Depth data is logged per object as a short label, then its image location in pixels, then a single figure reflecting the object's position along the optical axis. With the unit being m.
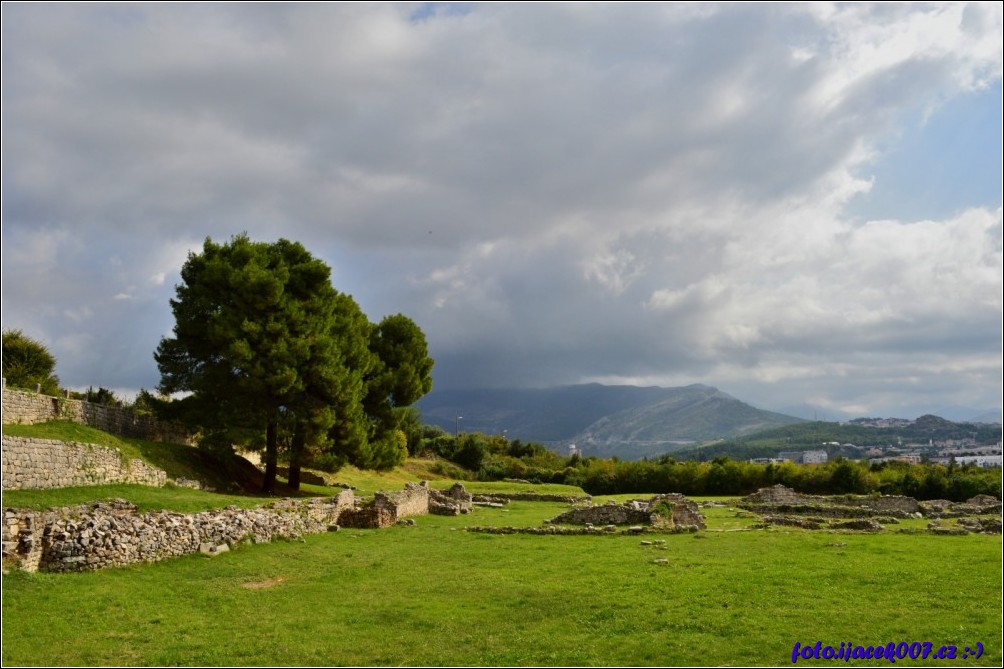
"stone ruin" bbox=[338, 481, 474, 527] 27.92
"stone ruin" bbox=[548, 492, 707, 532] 28.53
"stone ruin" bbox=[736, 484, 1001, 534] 31.11
